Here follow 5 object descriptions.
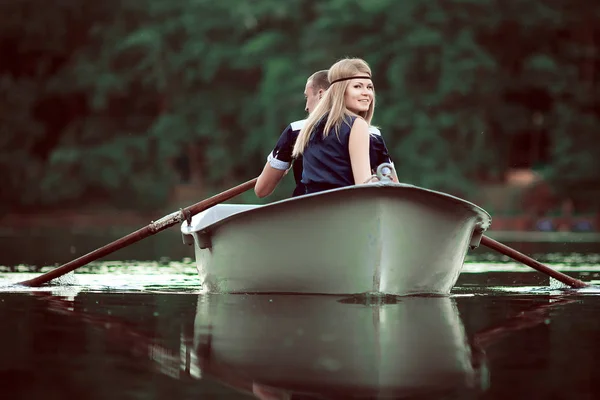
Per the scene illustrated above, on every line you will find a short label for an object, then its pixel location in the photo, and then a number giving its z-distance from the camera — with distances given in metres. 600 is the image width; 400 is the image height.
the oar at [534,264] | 18.22
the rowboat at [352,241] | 14.69
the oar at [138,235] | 18.41
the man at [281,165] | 16.39
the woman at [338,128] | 15.32
